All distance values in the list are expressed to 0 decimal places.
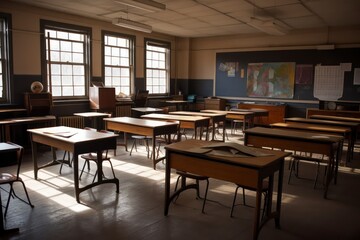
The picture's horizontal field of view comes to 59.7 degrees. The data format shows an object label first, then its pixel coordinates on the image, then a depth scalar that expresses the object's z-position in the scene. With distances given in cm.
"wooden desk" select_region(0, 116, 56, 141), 588
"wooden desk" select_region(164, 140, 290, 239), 277
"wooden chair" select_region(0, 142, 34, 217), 323
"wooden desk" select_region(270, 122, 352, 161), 492
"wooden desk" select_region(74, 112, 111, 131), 728
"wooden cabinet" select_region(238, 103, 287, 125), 949
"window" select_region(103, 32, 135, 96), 870
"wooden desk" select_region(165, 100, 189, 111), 1003
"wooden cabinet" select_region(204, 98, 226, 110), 1052
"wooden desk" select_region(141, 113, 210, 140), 597
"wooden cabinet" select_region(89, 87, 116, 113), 775
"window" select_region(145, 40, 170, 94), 1016
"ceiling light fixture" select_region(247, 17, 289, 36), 653
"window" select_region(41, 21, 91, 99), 720
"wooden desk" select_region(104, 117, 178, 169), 520
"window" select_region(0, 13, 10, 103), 643
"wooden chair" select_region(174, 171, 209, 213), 354
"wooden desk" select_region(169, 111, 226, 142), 689
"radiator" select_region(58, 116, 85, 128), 731
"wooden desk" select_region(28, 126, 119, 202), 377
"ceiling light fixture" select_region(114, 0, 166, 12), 520
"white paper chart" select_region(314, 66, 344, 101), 887
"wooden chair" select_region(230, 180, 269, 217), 311
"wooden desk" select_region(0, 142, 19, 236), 297
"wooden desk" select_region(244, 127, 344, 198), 399
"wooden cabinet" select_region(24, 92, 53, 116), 656
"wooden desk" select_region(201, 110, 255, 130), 755
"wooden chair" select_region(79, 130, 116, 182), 440
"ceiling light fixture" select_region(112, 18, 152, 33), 667
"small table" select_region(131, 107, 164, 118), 807
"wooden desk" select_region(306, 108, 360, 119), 809
